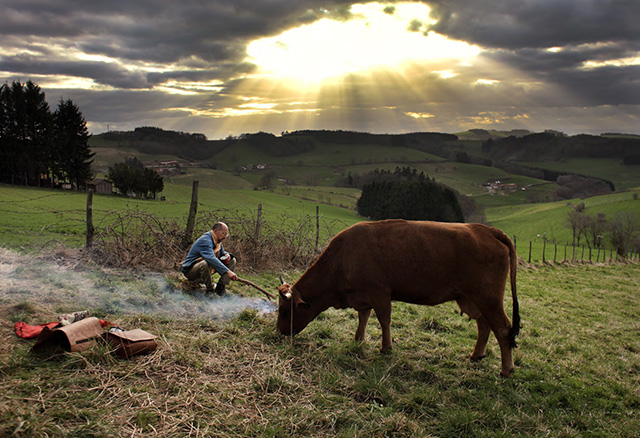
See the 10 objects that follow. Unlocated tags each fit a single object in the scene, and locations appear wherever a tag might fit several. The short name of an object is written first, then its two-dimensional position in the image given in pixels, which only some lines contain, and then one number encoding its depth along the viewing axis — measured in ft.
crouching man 28.30
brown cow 21.89
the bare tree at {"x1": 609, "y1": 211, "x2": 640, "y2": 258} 157.81
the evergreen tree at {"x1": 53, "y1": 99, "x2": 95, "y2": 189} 187.73
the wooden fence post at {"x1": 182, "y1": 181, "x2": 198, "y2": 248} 42.06
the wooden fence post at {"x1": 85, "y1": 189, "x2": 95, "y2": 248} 38.94
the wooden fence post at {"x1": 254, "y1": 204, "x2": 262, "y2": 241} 45.60
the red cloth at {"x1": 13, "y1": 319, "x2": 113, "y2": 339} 20.01
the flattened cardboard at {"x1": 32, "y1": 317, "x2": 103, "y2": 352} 18.39
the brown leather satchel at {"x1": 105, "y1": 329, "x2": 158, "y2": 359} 19.07
